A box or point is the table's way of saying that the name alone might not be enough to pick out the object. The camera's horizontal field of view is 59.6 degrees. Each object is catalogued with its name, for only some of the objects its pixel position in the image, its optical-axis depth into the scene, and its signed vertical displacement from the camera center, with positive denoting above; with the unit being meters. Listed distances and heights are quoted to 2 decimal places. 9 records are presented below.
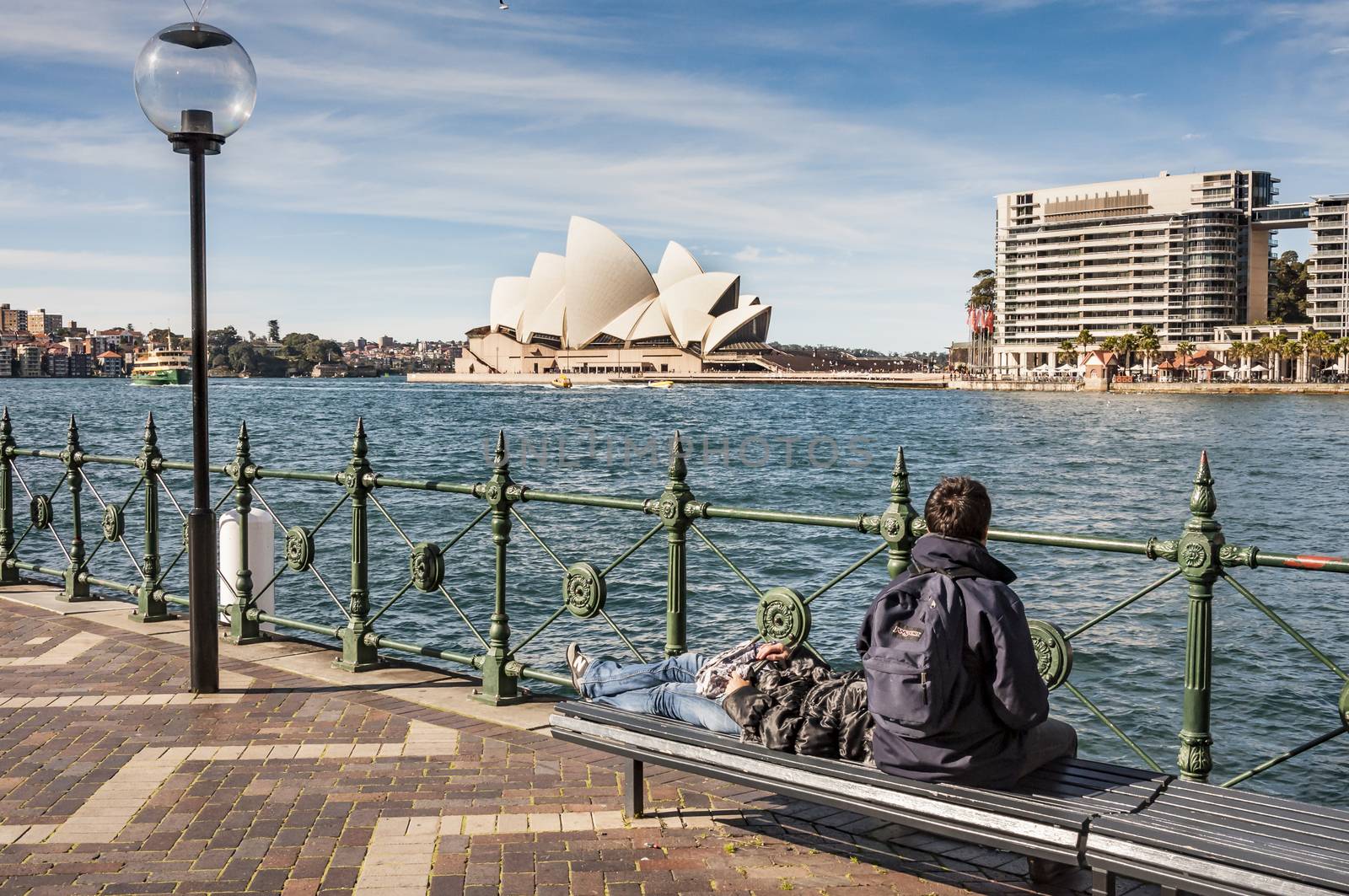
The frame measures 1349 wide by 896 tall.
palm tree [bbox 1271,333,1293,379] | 127.62 +6.29
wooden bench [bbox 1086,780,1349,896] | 2.81 -1.11
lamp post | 5.75 +1.36
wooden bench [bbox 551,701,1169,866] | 3.19 -1.15
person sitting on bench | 3.27 -0.73
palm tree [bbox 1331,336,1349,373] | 123.81 +5.88
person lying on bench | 3.78 -1.05
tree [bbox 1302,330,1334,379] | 125.19 +6.19
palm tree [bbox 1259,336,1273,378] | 130.12 +5.89
